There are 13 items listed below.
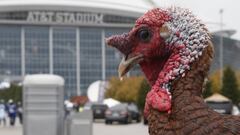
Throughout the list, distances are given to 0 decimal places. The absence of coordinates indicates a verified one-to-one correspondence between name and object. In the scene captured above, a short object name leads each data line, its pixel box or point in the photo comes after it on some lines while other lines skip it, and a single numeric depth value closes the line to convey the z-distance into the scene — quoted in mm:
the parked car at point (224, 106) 22445
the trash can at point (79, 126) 13238
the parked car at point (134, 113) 30656
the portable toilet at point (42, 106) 12229
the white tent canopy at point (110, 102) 43905
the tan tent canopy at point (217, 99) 24371
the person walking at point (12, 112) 26807
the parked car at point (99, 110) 33880
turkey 2035
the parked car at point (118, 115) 28644
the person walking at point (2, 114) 26945
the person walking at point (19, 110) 29019
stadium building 82805
